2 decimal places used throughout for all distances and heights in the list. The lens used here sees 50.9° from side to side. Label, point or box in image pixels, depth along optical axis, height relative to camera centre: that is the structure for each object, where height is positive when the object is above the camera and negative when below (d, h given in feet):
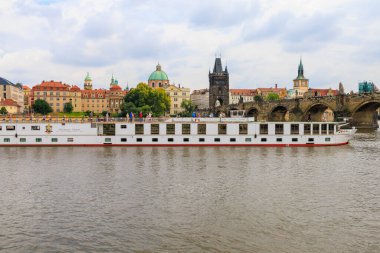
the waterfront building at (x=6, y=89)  601.67 +39.74
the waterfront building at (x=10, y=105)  542.98 +14.10
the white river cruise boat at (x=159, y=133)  181.68 -8.57
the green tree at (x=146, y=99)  395.55 +15.56
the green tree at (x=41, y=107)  572.92 +11.77
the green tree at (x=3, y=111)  501.15 +5.66
